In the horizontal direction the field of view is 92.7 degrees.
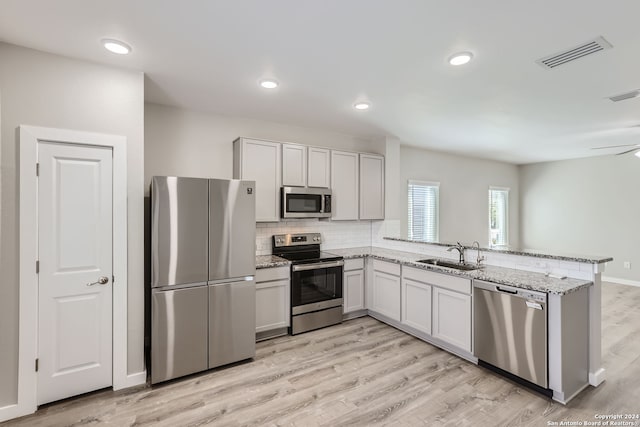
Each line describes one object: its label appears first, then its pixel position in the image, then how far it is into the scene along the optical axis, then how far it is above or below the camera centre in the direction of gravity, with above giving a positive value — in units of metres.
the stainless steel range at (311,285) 3.65 -0.89
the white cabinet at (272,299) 3.45 -0.98
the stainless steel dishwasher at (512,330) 2.43 -1.00
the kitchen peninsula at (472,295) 2.38 -0.83
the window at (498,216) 7.29 -0.07
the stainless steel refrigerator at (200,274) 2.64 -0.56
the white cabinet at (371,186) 4.60 +0.41
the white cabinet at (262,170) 3.65 +0.54
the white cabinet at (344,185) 4.33 +0.41
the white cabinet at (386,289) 3.79 -0.99
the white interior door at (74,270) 2.32 -0.44
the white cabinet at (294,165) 3.90 +0.63
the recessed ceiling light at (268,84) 2.81 +1.22
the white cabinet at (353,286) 4.07 -0.98
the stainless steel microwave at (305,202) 3.85 +0.14
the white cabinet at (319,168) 4.11 +0.63
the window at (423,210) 5.88 +0.06
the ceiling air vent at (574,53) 2.09 +1.17
